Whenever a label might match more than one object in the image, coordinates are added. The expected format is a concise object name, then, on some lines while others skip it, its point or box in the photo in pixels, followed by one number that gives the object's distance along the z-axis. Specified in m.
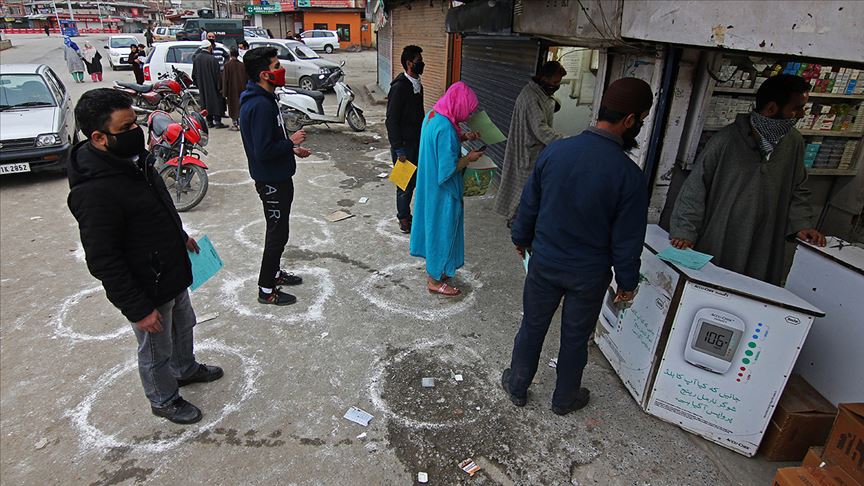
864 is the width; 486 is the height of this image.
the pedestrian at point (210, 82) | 9.91
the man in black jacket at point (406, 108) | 4.89
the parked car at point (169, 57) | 12.50
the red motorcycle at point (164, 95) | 9.77
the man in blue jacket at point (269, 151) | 3.44
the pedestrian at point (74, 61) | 17.31
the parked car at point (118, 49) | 23.83
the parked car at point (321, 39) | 31.50
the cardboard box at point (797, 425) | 2.51
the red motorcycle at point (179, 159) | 6.01
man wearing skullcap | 2.22
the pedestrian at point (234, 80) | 9.34
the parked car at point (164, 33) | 34.12
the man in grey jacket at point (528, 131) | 4.25
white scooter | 10.11
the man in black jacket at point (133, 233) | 2.18
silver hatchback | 6.65
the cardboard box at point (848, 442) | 2.01
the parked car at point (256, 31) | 28.03
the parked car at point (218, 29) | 19.58
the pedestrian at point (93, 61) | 18.16
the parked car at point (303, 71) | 15.90
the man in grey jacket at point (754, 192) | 2.70
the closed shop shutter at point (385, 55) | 14.87
